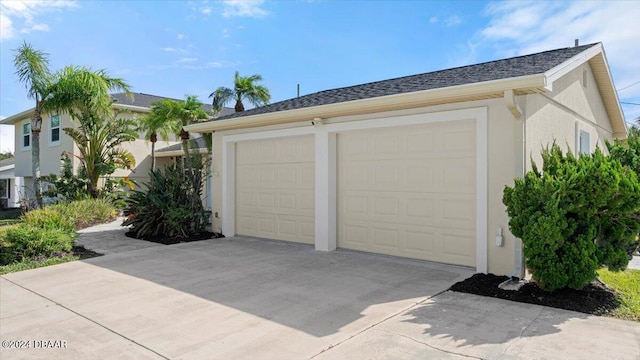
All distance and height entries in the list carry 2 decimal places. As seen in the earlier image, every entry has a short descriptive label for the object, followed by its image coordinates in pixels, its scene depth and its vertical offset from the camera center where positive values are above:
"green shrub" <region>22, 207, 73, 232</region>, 8.52 -0.87
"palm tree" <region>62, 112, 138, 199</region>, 15.04 +1.50
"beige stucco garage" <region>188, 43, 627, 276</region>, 6.00 +0.47
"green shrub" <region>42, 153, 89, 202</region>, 15.23 -0.20
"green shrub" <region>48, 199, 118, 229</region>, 12.63 -1.00
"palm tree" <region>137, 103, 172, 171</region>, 12.82 +1.99
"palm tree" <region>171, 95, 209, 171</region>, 12.59 +2.15
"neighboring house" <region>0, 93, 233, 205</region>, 17.97 +1.86
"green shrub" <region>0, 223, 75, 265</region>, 7.48 -1.20
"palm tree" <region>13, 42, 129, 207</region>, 12.70 +3.10
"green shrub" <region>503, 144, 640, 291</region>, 4.62 -0.52
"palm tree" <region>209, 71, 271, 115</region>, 16.78 +3.66
